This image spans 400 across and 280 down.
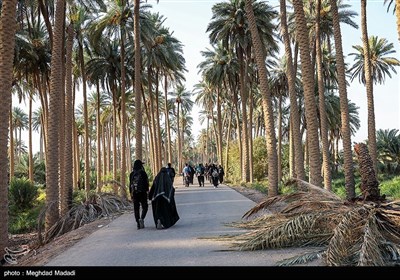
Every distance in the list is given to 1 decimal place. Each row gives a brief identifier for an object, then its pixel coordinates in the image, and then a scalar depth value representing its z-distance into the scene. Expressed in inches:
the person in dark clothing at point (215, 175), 1125.9
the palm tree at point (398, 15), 353.9
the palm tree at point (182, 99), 2461.9
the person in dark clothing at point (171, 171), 768.5
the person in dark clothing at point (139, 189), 412.8
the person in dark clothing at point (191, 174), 1291.8
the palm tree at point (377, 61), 1529.3
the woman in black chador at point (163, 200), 408.5
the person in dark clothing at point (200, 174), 1234.0
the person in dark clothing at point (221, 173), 1319.4
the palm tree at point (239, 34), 1278.3
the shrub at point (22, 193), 983.6
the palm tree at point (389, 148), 1432.1
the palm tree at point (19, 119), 2974.9
